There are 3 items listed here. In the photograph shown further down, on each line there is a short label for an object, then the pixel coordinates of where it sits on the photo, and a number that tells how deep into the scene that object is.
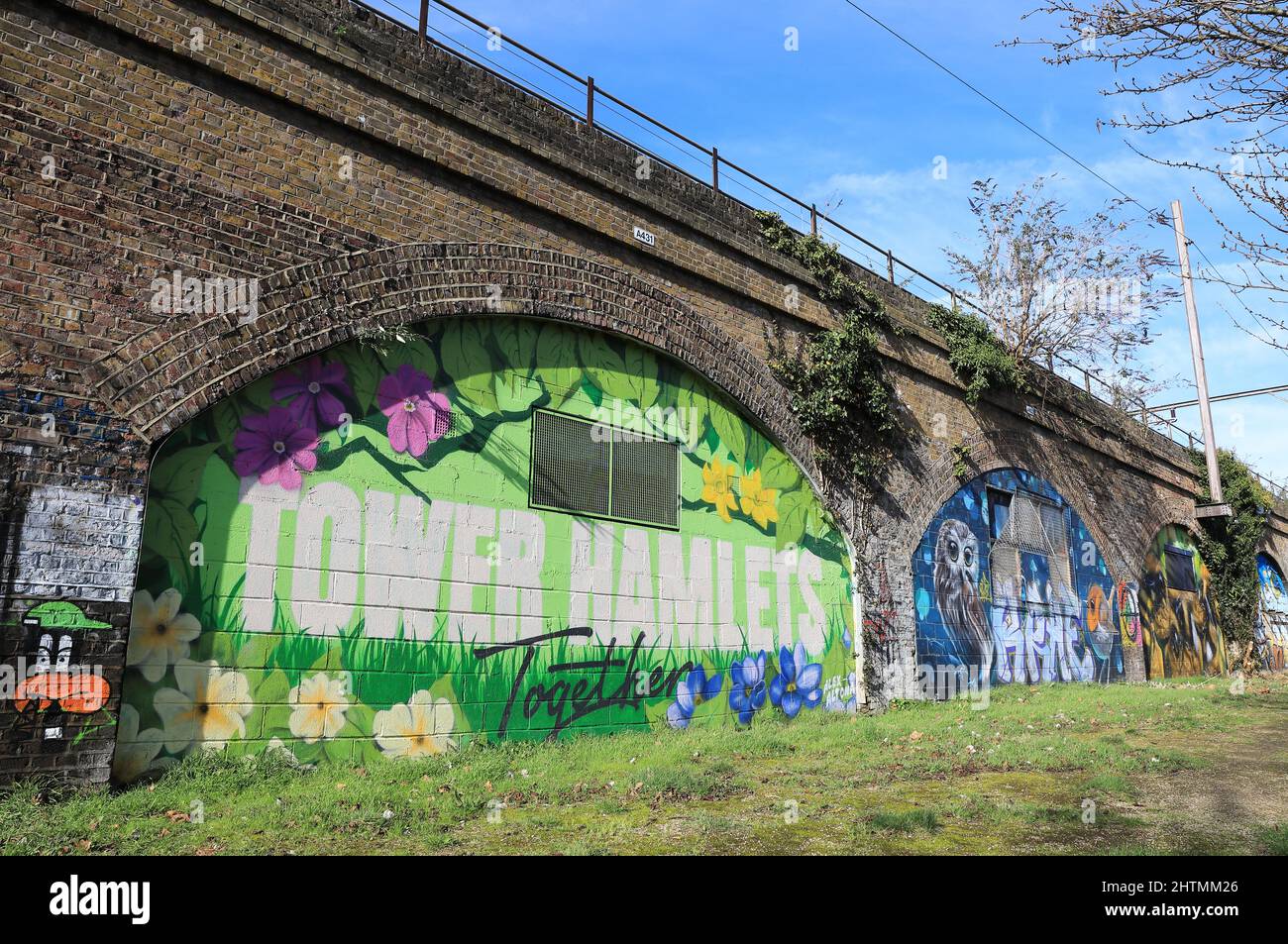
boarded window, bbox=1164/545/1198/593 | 22.17
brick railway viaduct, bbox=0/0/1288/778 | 6.03
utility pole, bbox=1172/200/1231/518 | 20.17
